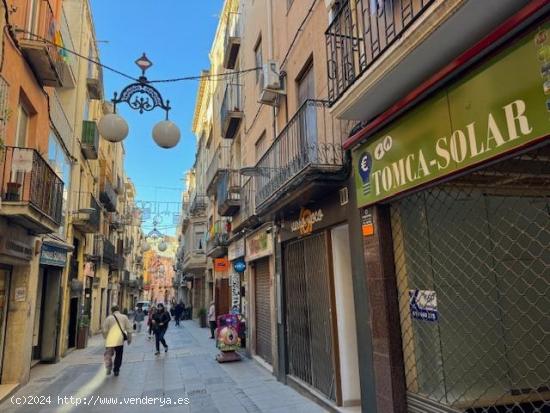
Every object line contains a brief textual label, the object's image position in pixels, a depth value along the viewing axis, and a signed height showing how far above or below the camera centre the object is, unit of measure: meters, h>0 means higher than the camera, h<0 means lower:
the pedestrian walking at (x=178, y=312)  29.01 -0.88
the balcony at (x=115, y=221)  28.29 +5.59
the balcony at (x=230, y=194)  15.31 +3.79
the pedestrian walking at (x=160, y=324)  14.43 -0.83
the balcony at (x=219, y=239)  18.47 +2.68
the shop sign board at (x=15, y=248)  8.05 +1.15
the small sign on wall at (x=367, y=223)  5.46 +0.89
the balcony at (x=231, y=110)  15.51 +6.90
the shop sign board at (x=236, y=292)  16.56 +0.20
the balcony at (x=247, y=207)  12.34 +2.80
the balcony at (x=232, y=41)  15.72 +9.40
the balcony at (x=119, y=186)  30.46 +8.82
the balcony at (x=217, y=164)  19.21 +6.62
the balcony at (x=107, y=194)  23.06 +6.03
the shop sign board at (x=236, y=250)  14.63 +1.73
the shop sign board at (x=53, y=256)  11.59 +1.39
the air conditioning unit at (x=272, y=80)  9.63 +4.84
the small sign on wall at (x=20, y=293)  9.77 +0.25
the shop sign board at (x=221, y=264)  19.38 +1.49
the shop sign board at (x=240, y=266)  14.43 +1.06
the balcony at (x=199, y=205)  29.83 +6.59
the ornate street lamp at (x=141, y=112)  7.52 +3.18
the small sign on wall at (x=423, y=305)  4.66 -0.16
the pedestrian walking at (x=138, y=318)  24.53 -1.01
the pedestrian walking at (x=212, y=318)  18.75 -0.88
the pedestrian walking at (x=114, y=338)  10.55 -0.91
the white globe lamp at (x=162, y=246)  34.62 +4.31
